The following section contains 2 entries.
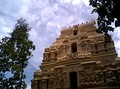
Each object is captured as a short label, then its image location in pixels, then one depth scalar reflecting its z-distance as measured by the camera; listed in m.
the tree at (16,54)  10.21
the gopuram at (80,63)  12.72
